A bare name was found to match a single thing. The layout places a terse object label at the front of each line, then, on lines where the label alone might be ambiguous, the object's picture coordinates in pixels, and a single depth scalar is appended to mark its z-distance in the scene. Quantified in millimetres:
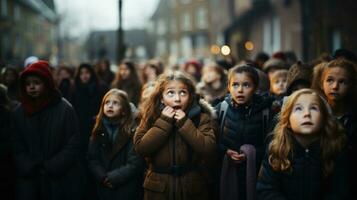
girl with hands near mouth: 4863
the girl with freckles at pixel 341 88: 4922
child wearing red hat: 5805
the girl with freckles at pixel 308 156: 4109
